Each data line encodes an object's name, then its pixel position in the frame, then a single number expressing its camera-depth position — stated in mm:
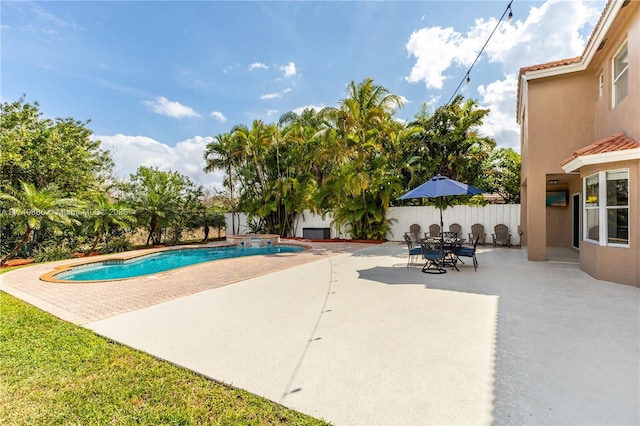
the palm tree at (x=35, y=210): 10469
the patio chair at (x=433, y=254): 8203
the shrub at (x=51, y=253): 11829
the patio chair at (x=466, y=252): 8548
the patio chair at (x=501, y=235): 14211
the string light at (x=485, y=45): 6405
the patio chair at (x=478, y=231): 14791
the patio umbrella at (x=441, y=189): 9172
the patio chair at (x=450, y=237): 10516
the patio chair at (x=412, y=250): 9180
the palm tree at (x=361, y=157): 15680
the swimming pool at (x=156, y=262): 10578
